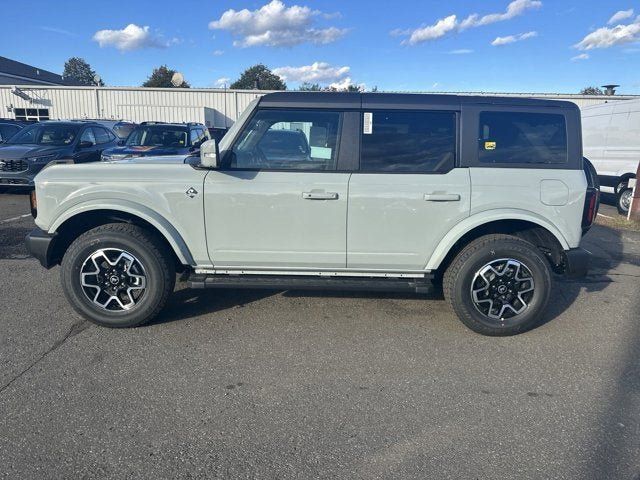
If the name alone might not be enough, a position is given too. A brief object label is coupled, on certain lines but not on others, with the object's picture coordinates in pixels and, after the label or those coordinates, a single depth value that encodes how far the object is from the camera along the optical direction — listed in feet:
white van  31.09
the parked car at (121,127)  58.59
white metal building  92.84
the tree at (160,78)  204.46
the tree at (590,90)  164.35
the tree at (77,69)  301.22
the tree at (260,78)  238.82
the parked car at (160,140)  33.73
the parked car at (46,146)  32.50
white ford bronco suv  11.90
